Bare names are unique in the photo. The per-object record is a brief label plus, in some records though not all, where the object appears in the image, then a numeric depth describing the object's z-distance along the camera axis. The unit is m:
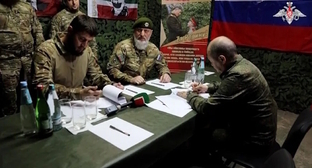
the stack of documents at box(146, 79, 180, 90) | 2.01
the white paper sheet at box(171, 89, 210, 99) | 1.84
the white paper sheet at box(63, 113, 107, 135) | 1.13
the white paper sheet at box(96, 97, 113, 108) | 1.49
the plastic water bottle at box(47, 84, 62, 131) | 1.13
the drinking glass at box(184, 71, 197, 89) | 2.14
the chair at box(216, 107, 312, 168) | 1.31
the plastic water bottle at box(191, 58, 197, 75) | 2.24
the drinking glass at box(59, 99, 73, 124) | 1.25
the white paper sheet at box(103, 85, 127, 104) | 1.51
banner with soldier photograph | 3.59
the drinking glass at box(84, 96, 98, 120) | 1.32
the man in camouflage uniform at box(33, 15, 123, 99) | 1.58
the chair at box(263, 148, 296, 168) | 0.81
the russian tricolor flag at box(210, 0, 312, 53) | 2.97
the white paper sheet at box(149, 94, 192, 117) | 1.47
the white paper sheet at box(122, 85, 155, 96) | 1.77
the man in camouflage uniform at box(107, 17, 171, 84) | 2.51
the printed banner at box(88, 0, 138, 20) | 3.20
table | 0.90
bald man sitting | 1.46
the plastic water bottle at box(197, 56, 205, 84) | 2.22
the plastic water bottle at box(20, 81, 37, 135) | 1.08
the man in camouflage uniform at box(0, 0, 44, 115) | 2.03
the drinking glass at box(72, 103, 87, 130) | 1.20
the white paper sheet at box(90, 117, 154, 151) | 1.06
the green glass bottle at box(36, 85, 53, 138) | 1.05
